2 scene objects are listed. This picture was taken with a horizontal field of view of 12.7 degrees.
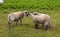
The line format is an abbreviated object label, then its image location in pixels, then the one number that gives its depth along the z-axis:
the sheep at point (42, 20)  9.49
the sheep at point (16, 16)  9.76
